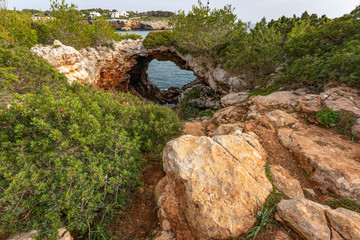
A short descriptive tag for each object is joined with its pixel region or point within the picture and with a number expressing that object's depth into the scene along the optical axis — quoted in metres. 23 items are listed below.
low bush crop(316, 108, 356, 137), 5.45
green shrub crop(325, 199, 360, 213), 3.21
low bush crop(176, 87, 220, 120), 19.29
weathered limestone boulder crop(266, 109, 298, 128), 6.41
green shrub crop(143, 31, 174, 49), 21.66
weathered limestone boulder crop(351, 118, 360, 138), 5.12
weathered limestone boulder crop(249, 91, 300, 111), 8.08
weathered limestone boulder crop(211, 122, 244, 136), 6.96
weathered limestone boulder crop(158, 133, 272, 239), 3.13
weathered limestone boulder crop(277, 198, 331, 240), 2.59
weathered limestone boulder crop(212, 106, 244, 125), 9.53
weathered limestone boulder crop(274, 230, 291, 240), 2.85
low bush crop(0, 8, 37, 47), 11.45
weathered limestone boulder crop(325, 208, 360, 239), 2.46
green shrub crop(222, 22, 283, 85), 12.11
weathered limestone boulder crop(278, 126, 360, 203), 3.54
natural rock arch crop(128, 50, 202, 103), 30.89
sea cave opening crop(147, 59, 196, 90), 39.50
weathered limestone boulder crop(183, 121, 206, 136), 8.84
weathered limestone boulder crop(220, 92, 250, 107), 12.11
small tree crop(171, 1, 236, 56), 16.09
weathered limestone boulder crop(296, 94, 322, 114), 6.53
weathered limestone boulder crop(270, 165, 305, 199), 3.68
